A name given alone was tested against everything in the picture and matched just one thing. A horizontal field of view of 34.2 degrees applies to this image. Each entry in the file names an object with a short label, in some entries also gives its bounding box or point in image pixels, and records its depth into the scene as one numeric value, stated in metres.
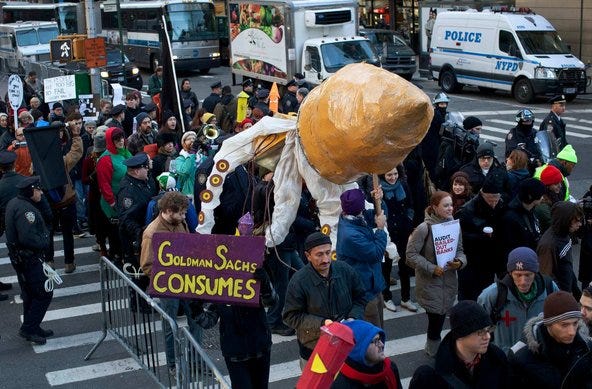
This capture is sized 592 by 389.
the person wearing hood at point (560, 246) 8.10
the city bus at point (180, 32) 35.47
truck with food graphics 25.92
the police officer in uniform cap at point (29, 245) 9.73
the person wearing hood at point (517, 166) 10.75
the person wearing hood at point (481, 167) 11.17
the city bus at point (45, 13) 42.09
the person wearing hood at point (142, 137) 13.34
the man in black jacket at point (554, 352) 5.52
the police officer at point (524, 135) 13.50
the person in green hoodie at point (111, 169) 11.56
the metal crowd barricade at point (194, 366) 7.06
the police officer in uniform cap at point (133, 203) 9.92
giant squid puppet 7.22
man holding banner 8.46
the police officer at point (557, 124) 14.68
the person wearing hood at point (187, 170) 11.38
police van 26.56
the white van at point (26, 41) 34.84
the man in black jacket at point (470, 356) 5.29
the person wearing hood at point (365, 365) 5.19
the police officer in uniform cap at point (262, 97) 17.38
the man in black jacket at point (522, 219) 8.91
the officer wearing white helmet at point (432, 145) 12.95
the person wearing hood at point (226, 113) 16.66
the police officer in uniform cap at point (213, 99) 18.52
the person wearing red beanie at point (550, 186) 10.34
